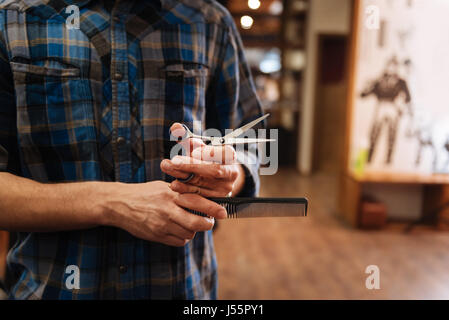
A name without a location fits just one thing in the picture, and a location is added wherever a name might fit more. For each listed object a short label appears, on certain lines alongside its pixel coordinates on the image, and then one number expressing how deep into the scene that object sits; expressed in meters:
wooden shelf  3.29
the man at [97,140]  0.62
